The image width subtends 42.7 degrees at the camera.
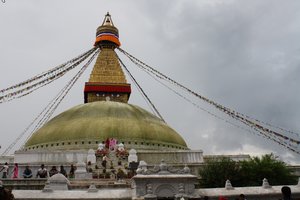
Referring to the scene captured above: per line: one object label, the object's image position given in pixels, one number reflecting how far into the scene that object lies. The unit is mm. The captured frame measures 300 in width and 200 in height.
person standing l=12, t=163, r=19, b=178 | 20175
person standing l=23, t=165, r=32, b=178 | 19719
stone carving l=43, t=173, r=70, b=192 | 15255
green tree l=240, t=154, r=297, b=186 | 18453
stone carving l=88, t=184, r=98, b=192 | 14160
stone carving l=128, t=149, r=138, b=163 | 24766
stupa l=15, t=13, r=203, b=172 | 25562
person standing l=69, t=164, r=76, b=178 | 20462
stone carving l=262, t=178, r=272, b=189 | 14741
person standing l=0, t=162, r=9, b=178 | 20262
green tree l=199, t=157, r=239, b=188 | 18016
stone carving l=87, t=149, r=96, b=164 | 24506
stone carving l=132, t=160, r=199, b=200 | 13828
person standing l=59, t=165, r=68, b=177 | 20469
